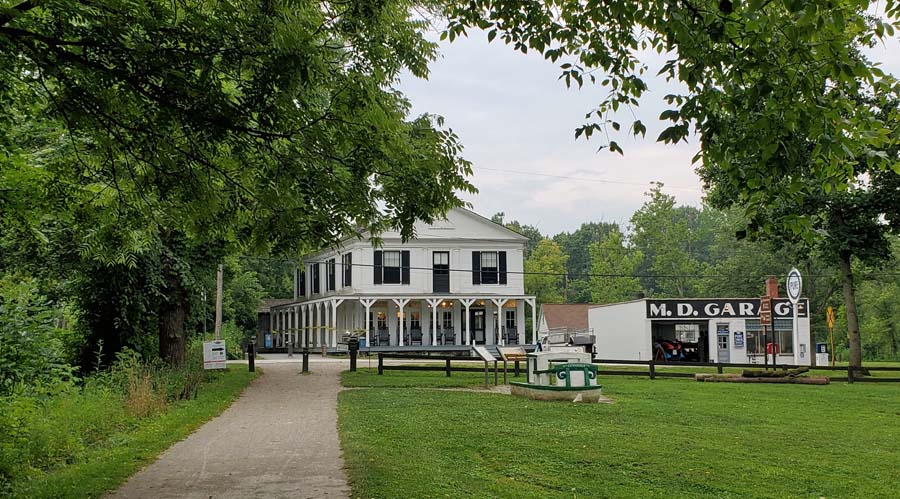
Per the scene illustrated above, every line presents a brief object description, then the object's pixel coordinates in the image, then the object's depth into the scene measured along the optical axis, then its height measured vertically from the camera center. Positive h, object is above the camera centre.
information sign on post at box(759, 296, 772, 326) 26.10 +0.10
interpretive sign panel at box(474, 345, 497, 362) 21.67 -0.94
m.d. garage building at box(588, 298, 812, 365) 38.09 -0.72
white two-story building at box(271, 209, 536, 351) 44.50 +1.88
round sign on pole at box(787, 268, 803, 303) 27.31 +0.98
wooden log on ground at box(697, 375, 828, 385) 23.06 -1.93
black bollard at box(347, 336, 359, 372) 27.76 -1.02
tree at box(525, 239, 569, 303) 68.94 +4.33
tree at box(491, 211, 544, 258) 101.19 +11.21
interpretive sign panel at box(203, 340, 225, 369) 21.69 -0.78
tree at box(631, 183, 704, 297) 72.69 +7.03
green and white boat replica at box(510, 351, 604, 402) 17.17 -1.35
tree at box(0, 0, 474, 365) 6.30 +1.87
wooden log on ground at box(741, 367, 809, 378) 23.56 -1.76
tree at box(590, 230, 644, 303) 69.44 +4.16
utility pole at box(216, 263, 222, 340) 32.56 +0.88
